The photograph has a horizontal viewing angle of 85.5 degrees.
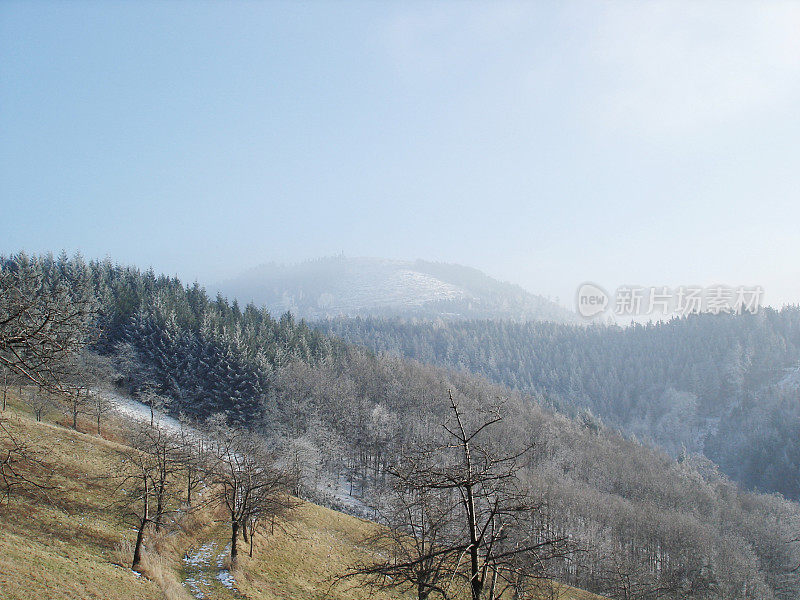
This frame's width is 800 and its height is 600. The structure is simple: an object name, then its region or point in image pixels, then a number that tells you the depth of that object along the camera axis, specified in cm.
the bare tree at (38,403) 4184
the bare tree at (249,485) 2509
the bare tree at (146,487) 2135
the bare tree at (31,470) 2412
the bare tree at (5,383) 4004
